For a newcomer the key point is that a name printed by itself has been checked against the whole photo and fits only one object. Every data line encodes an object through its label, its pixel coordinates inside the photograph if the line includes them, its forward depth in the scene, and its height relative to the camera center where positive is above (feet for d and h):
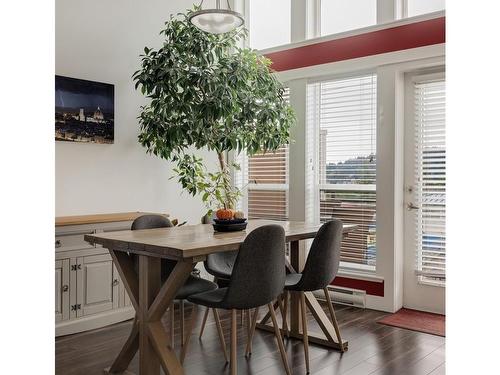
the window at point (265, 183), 17.22 -0.10
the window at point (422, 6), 13.55 +4.98
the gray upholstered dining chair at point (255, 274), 8.20 -1.63
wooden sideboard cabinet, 11.87 -2.57
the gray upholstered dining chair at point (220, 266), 11.28 -2.10
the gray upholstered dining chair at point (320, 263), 9.87 -1.69
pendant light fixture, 9.68 +3.28
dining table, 8.20 -1.70
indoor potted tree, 13.55 +2.35
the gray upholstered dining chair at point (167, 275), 10.14 -2.21
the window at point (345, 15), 15.03 +5.32
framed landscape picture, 13.17 +1.97
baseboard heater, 14.75 -3.58
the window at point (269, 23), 17.31 +5.81
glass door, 13.69 -0.35
